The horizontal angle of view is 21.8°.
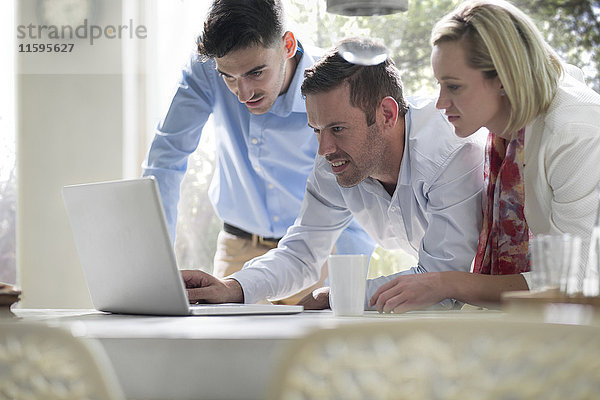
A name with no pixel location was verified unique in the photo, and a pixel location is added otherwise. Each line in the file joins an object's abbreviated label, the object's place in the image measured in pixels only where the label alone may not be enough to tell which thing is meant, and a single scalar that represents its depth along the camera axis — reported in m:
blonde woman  2.77
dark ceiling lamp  3.00
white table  2.17
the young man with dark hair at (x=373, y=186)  3.01
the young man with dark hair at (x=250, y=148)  3.61
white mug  2.63
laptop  2.55
